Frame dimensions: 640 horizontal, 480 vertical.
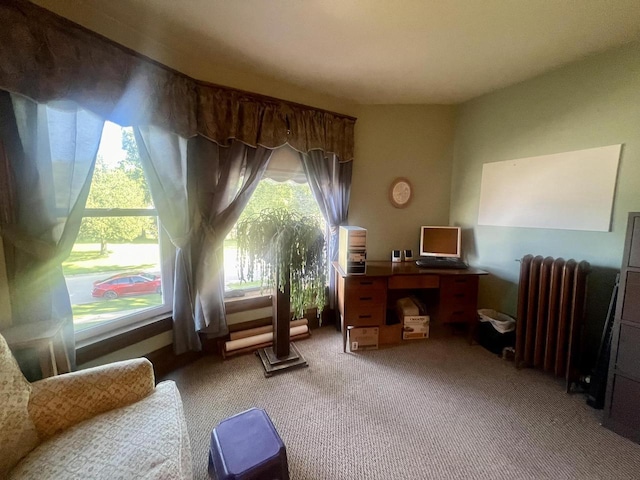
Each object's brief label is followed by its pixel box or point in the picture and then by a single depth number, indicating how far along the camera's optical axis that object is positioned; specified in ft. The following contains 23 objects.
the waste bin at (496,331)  7.79
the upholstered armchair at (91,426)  2.95
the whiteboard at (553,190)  6.37
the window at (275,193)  8.22
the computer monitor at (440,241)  9.34
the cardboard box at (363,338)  8.09
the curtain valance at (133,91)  4.06
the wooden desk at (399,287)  7.86
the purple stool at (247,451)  3.53
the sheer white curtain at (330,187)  8.72
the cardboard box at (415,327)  8.70
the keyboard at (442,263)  8.63
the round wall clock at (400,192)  9.82
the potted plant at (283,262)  6.45
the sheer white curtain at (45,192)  4.35
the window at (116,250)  5.57
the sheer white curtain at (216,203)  6.93
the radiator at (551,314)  6.15
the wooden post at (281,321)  7.03
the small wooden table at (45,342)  4.00
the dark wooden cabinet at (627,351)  4.94
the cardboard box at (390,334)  8.43
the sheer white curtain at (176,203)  6.04
